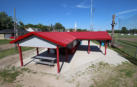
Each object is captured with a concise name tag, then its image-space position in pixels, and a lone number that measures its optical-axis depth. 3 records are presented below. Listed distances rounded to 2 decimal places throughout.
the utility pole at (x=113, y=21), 13.74
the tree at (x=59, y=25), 89.42
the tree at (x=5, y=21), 38.19
